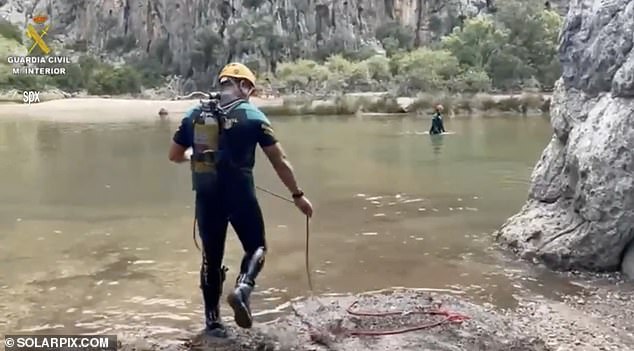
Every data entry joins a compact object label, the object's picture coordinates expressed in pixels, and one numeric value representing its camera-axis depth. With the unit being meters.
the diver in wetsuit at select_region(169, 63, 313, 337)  5.05
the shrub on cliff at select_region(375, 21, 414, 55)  90.38
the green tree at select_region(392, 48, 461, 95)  53.44
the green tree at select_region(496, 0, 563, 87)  56.72
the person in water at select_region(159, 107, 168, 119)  42.09
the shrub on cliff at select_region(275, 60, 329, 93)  66.25
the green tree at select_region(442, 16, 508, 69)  58.25
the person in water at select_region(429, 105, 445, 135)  24.81
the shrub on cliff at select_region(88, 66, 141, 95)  73.12
